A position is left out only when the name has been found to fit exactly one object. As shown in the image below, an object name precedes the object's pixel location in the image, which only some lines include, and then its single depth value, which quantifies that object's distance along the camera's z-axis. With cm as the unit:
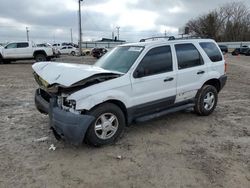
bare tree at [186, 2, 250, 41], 5453
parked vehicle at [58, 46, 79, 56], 3323
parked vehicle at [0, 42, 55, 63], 1595
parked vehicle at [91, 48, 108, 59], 2419
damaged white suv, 316
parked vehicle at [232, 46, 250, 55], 3194
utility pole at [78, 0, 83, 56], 2759
